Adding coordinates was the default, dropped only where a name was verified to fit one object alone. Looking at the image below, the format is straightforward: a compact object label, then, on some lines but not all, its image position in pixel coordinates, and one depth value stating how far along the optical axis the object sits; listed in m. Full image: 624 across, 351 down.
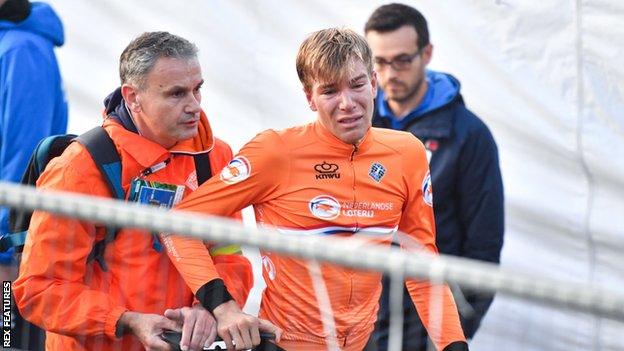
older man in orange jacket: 6.82
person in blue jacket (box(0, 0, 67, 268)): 8.74
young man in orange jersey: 6.95
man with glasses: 9.59
